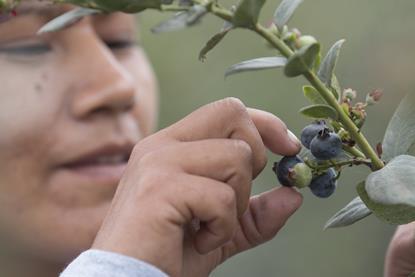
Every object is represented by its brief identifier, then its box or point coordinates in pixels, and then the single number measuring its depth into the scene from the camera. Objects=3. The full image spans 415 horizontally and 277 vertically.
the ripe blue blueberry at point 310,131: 0.87
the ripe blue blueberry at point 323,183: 0.88
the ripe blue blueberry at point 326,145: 0.85
